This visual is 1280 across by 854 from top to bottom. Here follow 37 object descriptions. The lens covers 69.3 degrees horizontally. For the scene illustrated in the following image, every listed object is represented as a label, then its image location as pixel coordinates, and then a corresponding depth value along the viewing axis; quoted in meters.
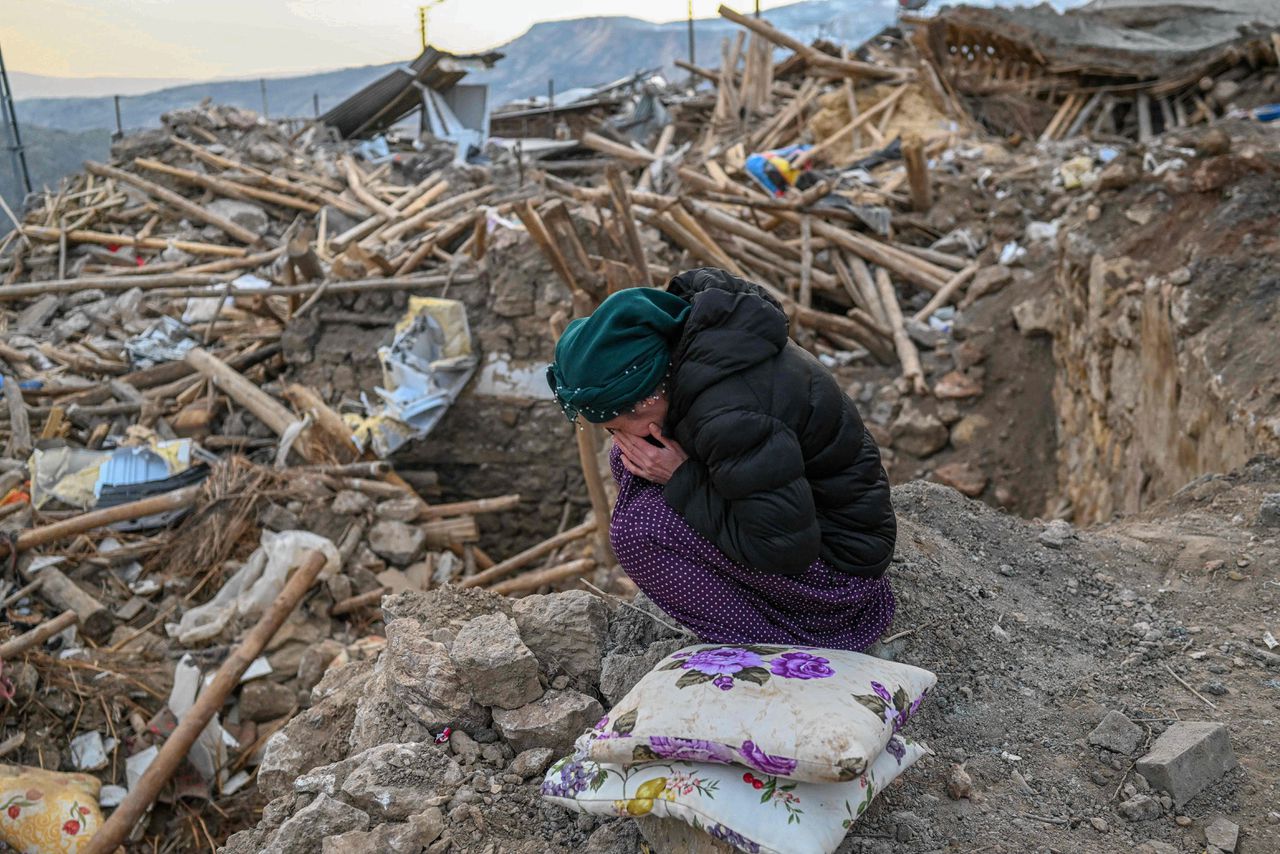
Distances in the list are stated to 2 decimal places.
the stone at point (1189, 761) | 2.21
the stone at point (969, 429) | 7.47
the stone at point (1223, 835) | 2.06
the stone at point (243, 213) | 13.81
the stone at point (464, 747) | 2.65
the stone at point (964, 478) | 7.18
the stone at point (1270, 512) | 3.46
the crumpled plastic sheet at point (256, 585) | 5.89
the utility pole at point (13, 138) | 13.84
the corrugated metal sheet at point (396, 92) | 19.22
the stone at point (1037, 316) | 7.48
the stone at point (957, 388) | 7.61
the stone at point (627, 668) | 2.74
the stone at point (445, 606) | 3.16
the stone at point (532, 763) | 2.58
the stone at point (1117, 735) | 2.38
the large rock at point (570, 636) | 2.91
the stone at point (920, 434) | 7.54
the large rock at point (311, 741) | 3.06
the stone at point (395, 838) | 2.29
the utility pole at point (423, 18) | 19.44
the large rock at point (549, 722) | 2.64
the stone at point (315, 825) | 2.36
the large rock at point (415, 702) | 2.75
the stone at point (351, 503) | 6.65
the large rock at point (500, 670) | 2.71
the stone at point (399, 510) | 6.81
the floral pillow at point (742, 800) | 1.94
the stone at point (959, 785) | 2.29
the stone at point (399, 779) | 2.46
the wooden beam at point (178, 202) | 13.29
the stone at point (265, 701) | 5.43
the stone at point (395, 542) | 6.68
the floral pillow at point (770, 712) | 1.97
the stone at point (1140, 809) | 2.19
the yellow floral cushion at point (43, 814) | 4.51
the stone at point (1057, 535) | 3.67
